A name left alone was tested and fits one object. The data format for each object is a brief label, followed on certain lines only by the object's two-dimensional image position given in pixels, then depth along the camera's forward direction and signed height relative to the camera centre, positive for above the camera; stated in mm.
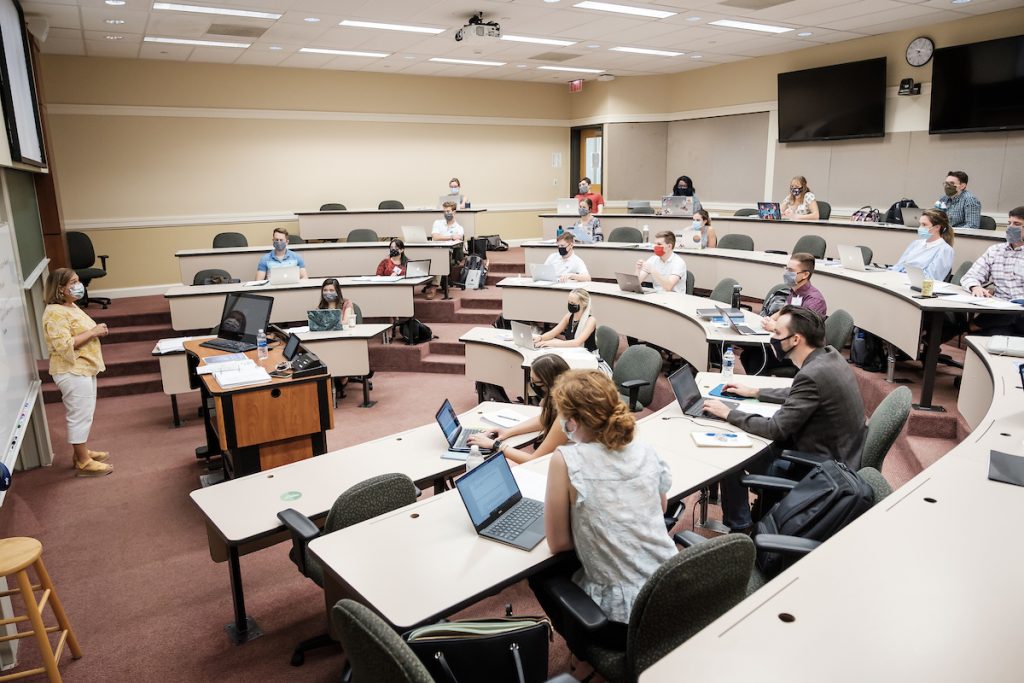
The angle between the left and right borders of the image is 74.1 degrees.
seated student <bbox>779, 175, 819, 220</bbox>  9023 -91
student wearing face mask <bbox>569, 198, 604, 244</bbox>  9953 -375
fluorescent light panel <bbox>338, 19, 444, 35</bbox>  8148 +2169
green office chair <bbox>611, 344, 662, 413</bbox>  4715 -1232
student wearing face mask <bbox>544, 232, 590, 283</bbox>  7875 -697
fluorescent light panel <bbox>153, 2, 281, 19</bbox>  7172 +2143
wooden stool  2664 -1459
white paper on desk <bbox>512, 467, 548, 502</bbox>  2895 -1210
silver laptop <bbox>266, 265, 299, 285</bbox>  7840 -747
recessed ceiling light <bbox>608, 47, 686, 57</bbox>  10076 +2211
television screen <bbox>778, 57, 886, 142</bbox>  9500 +1352
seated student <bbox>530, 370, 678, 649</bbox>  2279 -1009
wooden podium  4309 -1366
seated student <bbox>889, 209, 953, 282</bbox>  6227 -475
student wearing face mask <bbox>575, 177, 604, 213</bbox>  11673 +89
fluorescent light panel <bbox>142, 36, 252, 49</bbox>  8812 +2210
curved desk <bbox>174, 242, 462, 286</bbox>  9039 -652
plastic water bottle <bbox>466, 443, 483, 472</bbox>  3418 -1264
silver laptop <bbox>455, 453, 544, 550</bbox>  2543 -1178
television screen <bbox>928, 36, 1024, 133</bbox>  7926 +1251
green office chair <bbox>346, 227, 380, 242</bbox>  10195 -416
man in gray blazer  3326 -1012
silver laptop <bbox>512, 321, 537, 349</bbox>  5648 -1078
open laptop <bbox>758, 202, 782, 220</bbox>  9232 -179
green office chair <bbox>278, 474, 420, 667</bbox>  2697 -1216
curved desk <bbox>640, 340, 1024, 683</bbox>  1646 -1115
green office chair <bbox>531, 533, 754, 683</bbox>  1950 -1187
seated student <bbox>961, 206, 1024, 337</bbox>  5266 -668
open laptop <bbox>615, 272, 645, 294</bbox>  6988 -836
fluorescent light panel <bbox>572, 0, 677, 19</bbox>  7398 +2098
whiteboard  3803 -846
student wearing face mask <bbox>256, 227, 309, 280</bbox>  8047 -586
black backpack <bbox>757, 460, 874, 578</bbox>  2525 -1151
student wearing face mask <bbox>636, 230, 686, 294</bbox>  7152 -719
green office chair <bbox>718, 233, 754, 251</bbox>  8984 -568
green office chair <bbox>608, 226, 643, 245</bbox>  9883 -498
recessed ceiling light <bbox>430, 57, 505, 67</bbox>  10906 +2284
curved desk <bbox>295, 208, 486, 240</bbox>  10695 -214
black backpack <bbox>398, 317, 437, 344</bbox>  8070 -1474
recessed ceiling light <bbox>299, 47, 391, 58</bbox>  9813 +2263
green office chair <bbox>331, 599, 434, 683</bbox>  1582 -1042
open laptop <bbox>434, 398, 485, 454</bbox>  3562 -1171
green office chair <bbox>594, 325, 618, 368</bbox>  5422 -1117
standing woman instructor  4820 -1014
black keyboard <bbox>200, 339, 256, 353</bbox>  5266 -1041
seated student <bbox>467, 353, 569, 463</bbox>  3287 -1101
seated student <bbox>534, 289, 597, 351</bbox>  5715 -1062
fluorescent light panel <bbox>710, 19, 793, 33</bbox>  8414 +2141
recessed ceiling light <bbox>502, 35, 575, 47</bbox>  9233 +2200
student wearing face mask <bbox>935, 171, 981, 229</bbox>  7309 -117
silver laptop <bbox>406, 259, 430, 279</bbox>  8391 -772
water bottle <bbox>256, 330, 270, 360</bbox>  5008 -1002
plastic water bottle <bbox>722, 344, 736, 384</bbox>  4821 -1147
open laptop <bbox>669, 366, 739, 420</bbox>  3756 -1059
